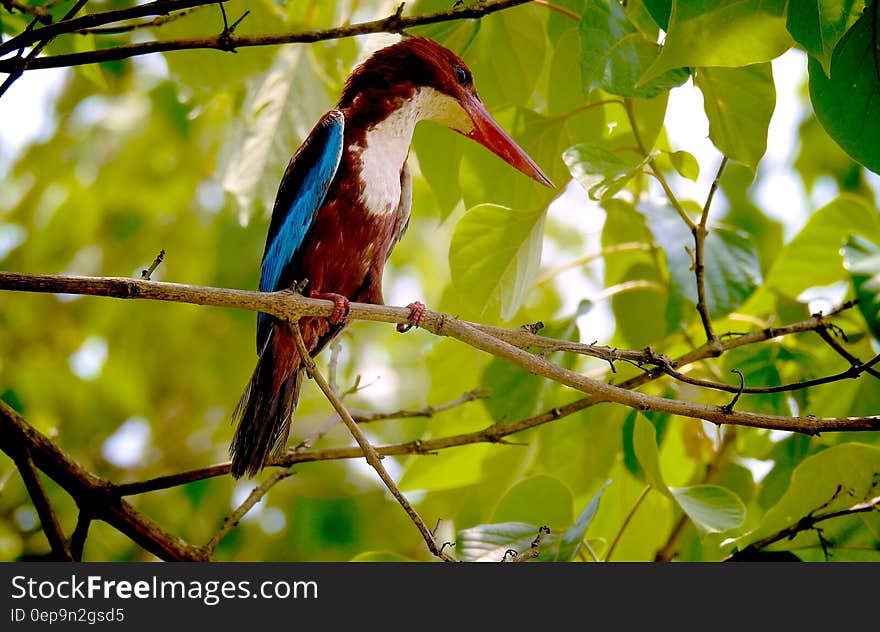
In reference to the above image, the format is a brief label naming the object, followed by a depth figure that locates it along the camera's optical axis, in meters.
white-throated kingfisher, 4.71
